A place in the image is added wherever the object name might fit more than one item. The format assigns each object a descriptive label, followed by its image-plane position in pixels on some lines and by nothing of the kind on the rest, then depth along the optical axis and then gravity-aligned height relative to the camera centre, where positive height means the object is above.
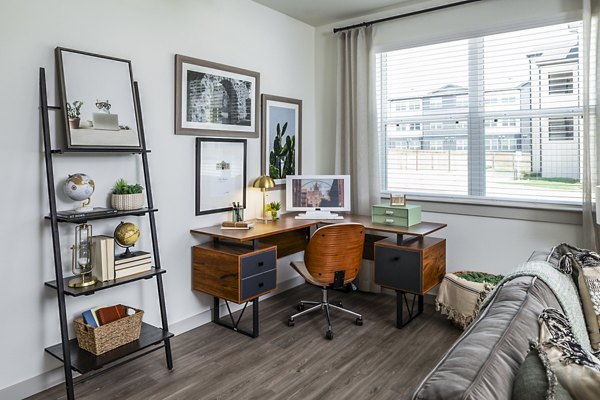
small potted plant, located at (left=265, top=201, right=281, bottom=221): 3.77 -0.27
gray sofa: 0.97 -0.47
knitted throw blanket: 1.72 -0.50
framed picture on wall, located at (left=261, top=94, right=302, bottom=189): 3.96 +0.39
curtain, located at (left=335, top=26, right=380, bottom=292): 4.13 +0.56
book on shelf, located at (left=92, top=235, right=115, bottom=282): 2.45 -0.43
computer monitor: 3.94 -0.14
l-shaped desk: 3.04 -0.64
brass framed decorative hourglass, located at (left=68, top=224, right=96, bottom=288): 2.43 -0.42
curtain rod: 3.62 +1.44
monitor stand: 3.88 -0.35
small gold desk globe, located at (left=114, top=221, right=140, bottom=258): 2.64 -0.33
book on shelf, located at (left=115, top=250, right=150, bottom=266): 2.55 -0.46
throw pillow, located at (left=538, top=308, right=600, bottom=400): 0.98 -0.47
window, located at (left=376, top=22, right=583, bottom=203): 3.28 +0.47
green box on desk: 3.46 -0.33
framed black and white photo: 3.18 +0.64
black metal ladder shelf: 2.27 -0.57
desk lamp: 3.68 -0.04
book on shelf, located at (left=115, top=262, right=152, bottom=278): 2.53 -0.53
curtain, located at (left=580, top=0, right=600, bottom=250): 3.01 +0.38
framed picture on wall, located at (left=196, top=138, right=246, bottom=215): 3.36 +0.04
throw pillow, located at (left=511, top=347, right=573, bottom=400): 0.98 -0.50
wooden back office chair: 3.13 -0.60
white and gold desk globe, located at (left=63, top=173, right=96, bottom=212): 2.41 -0.02
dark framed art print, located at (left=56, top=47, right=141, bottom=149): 2.46 +0.50
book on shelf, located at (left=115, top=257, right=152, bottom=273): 2.53 -0.49
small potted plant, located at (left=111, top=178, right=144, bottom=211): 2.65 -0.09
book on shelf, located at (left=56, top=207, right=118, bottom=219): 2.33 -0.17
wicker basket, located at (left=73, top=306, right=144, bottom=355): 2.41 -0.87
